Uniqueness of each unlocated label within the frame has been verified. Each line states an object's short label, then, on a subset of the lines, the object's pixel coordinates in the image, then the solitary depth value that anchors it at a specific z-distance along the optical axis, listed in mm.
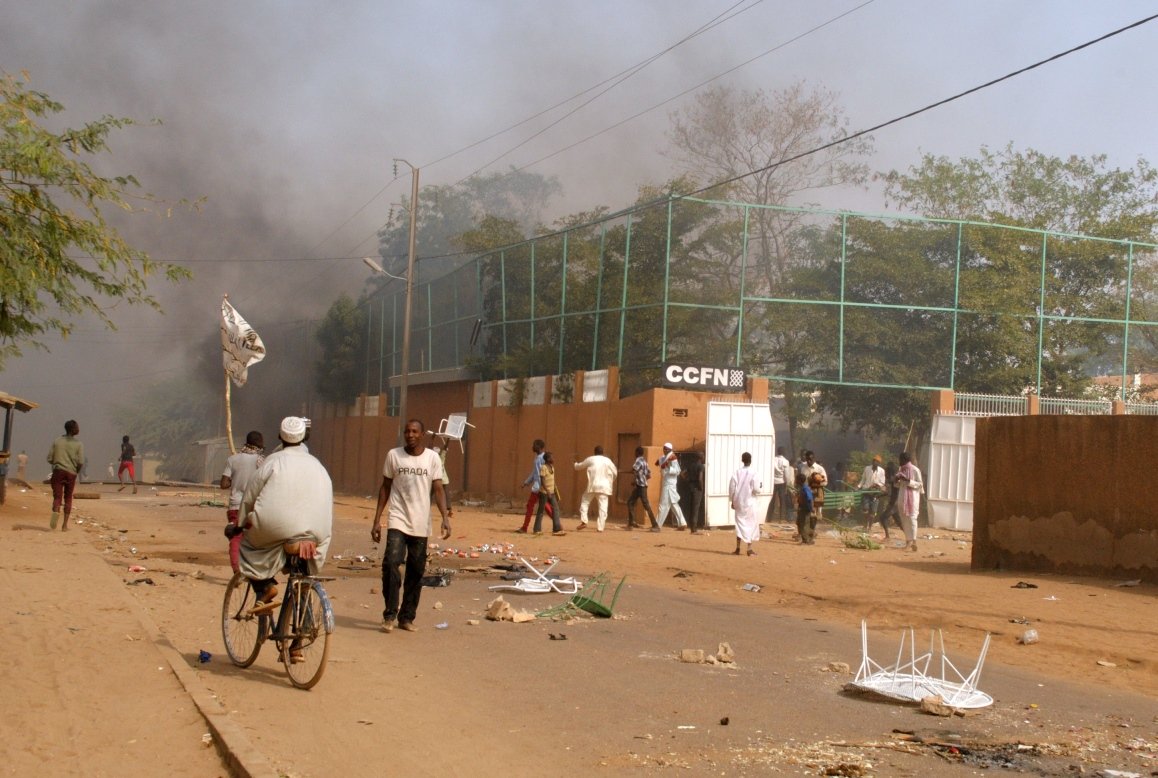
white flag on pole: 17203
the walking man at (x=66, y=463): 16031
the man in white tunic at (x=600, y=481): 20922
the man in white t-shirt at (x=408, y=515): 8742
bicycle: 6422
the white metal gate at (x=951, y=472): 23766
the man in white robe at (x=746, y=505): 16844
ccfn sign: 23312
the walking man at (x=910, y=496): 18781
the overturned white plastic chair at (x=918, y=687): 6469
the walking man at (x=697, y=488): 22328
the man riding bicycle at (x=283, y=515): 6555
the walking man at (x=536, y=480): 19641
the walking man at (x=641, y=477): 21281
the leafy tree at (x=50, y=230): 11000
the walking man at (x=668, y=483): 21609
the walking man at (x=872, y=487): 23125
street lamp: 32406
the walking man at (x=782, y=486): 24469
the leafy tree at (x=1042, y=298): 25812
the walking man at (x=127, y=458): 32719
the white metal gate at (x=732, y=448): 22750
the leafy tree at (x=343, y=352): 45781
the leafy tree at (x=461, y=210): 54750
